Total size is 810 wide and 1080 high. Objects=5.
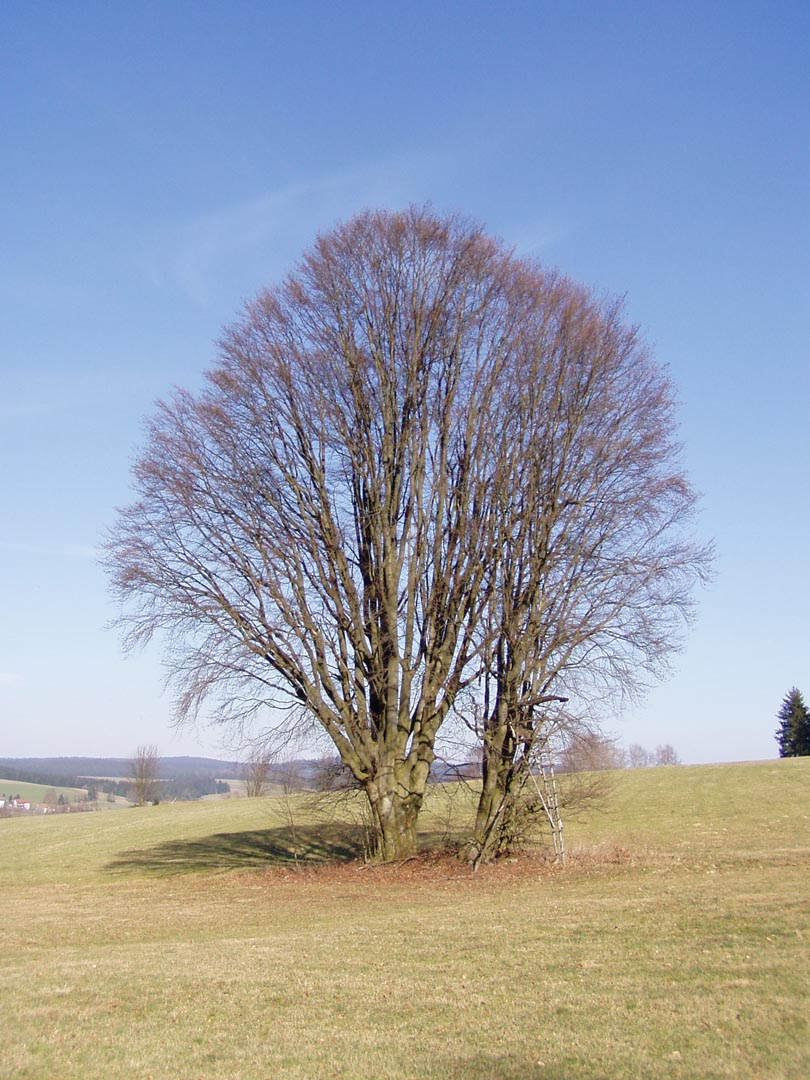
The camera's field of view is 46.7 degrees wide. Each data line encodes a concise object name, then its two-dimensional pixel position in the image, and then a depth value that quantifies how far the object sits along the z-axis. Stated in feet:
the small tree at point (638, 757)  366.20
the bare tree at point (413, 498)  64.23
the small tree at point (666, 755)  388.78
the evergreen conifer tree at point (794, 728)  188.65
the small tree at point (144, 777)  215.92
